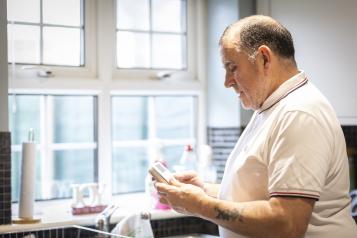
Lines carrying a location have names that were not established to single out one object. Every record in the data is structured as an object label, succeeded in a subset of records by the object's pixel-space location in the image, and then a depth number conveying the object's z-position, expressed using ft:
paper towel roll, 7.18
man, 4.17
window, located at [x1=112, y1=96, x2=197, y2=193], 8.80
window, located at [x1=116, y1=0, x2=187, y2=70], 8.77
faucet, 7.18
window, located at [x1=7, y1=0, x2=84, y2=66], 7.89
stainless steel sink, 7.95
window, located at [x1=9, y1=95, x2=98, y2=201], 7.96
